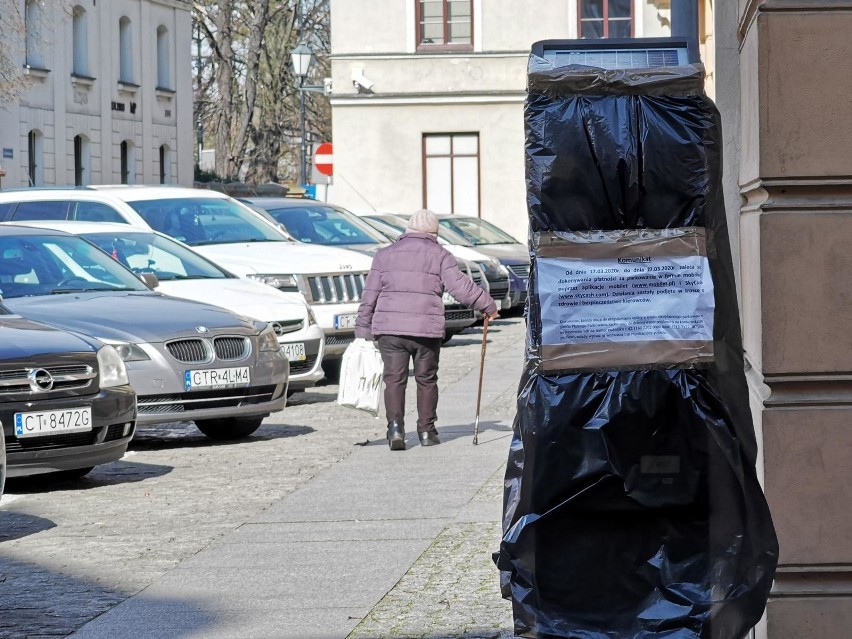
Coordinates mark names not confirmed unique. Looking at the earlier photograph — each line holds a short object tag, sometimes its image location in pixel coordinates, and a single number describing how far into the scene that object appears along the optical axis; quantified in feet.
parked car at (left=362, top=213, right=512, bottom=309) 76.28
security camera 127.75
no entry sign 119.24
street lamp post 115.96
